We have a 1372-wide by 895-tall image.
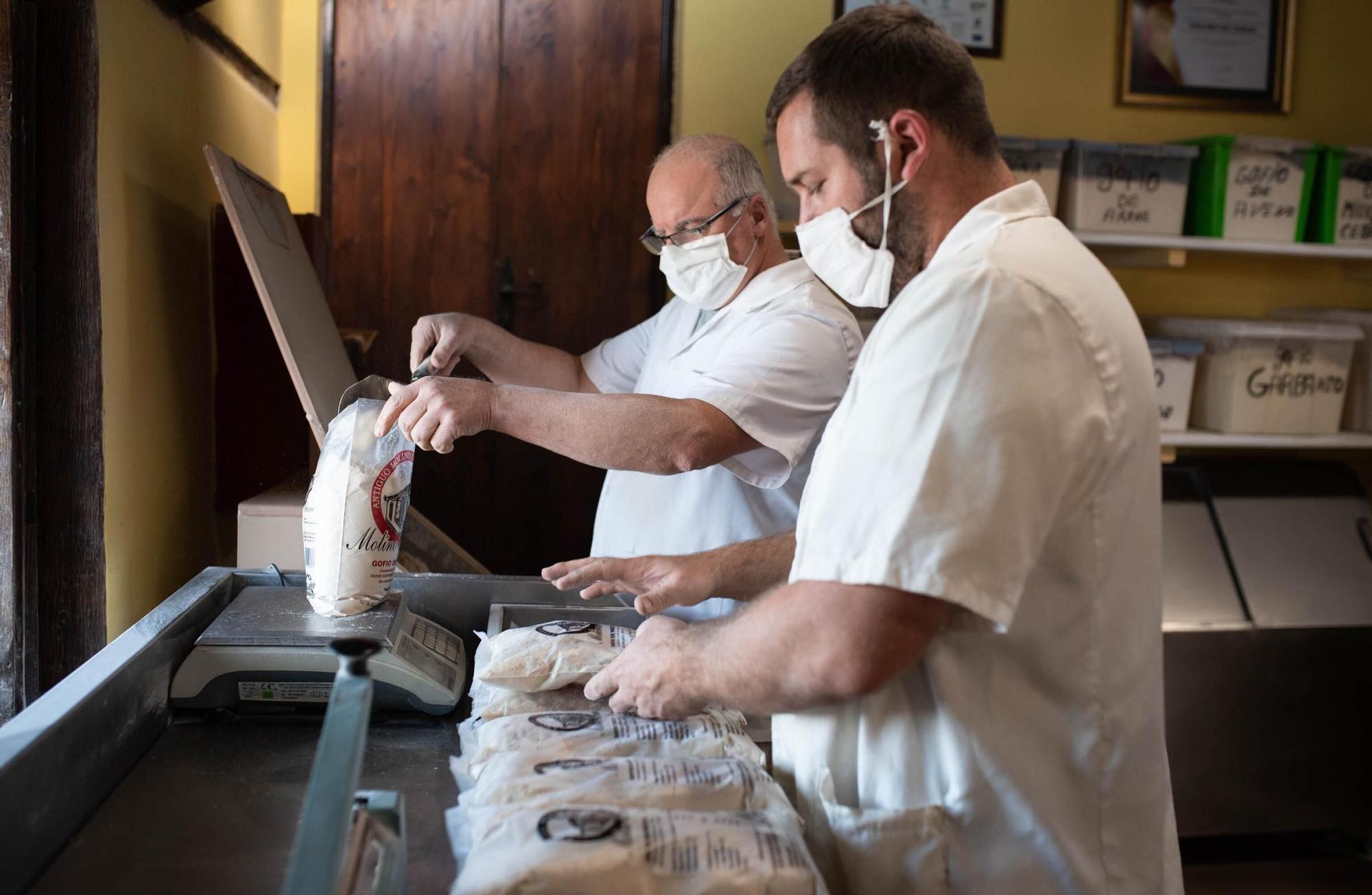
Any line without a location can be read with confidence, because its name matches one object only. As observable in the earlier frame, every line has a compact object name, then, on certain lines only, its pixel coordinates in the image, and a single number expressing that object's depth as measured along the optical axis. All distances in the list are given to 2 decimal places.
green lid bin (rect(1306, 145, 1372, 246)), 2.93
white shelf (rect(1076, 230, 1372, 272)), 2.81
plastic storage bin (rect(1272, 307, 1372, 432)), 3.01
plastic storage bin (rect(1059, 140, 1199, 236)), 2.78
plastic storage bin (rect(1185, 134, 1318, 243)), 2.86
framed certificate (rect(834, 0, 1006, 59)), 2.97
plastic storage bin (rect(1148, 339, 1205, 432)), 2.87
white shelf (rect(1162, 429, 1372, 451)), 2.86
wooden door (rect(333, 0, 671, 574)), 2.98
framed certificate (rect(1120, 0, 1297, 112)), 3.09
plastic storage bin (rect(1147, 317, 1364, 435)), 2.87
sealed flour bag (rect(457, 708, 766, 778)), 0.98
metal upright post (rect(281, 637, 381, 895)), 0.59
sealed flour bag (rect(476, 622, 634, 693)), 1.16
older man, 1.49
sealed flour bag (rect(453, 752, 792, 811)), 0.86
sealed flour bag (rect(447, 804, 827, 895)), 0.74
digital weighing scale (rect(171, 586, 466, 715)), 1.18
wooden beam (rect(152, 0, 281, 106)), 1.97
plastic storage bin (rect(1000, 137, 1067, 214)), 2.72
